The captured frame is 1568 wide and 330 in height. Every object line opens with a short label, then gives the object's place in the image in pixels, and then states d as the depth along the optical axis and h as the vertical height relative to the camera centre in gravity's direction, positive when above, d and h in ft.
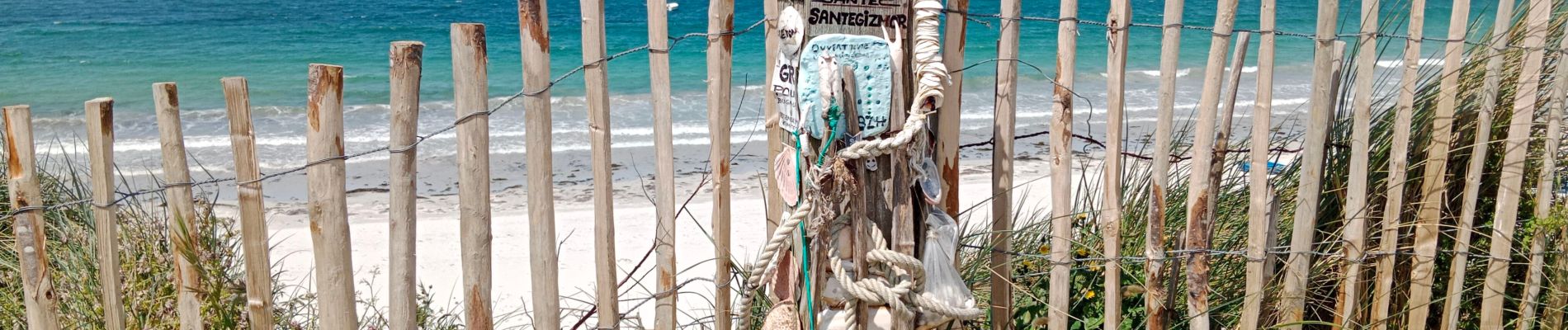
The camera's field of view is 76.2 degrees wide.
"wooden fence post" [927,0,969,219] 6.79 -0.70
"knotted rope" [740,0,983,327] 6.06 -1.17
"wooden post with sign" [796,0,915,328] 5.95 -0.31
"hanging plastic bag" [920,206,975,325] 6.74 -1.71
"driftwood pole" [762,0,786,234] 7.32 -0.68
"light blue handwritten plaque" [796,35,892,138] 5.94 -0.40
